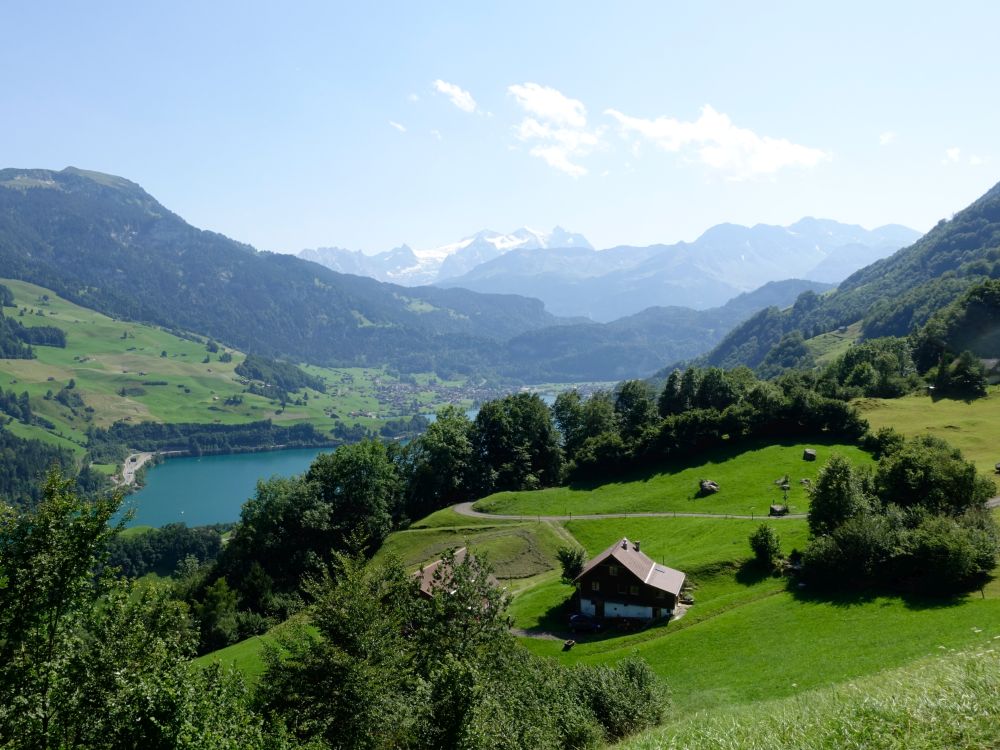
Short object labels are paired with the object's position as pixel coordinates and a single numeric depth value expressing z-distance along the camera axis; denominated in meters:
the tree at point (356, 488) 89.62
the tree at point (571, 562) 61.54
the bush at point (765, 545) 56.03
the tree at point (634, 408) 102.25
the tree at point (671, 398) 108.81
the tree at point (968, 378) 98.00
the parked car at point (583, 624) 55.12
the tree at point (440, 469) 101.12
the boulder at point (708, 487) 80.00
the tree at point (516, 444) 105.31
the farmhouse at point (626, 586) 54.12
